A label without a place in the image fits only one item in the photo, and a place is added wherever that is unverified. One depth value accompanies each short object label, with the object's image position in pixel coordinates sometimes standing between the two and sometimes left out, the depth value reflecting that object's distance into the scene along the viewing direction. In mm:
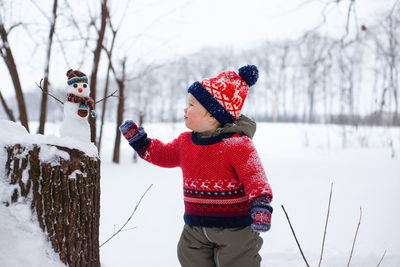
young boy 1424
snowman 1368
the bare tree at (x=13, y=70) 3158
